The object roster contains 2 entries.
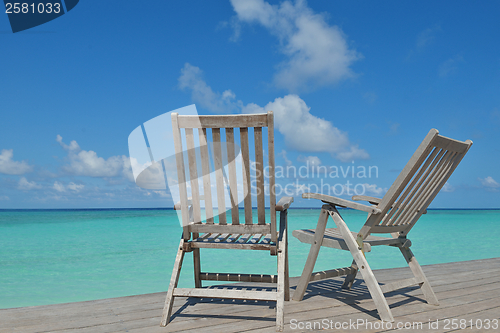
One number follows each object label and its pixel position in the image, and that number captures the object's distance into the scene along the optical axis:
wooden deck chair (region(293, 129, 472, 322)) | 2.02
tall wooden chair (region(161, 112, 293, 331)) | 1.95
